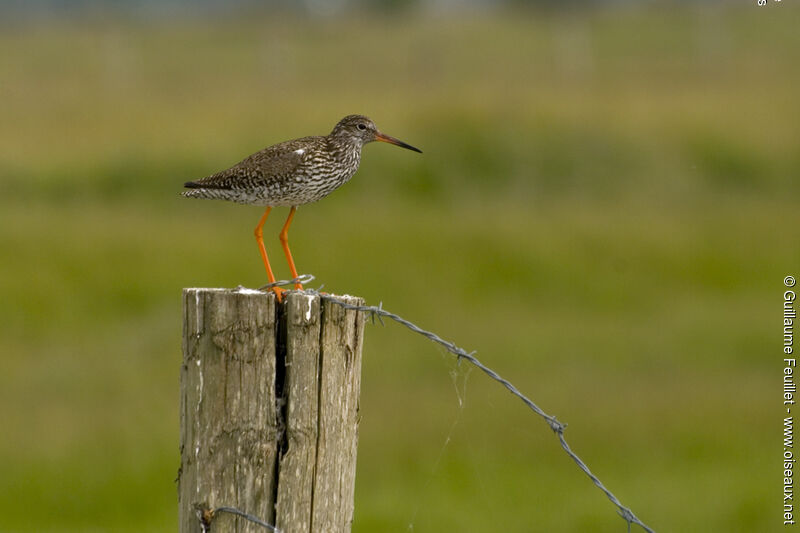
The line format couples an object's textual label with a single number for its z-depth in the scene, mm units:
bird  14031
